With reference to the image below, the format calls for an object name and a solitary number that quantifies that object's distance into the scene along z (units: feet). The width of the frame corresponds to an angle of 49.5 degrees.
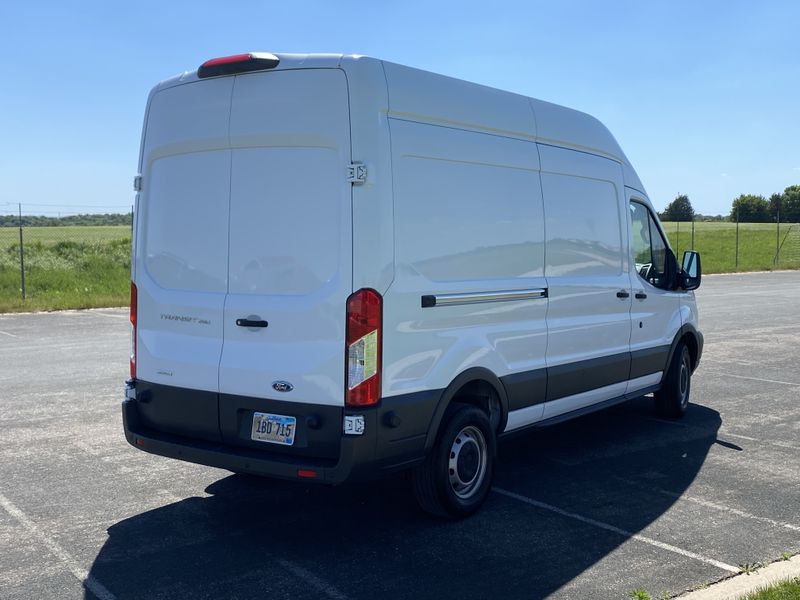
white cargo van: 15.19
